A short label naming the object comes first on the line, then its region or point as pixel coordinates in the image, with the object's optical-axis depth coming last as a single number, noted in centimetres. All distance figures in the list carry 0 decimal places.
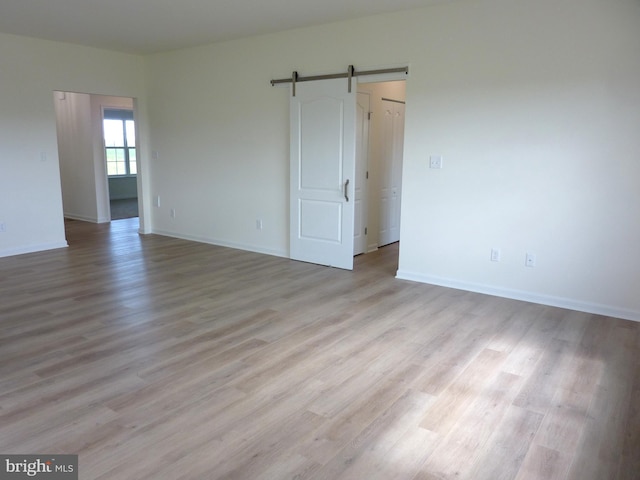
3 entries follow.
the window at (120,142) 1176
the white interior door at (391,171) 656
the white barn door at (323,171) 536
